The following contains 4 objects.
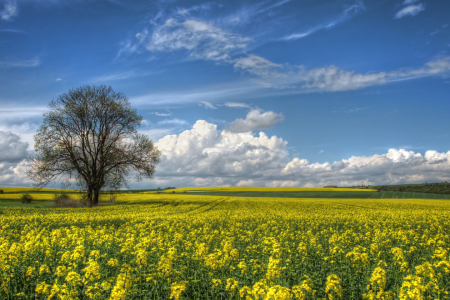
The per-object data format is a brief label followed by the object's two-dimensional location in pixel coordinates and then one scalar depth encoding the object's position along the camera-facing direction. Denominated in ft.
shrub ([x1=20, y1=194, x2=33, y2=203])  142.20
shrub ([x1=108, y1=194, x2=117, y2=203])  150.43
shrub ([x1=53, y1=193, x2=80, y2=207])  121.39
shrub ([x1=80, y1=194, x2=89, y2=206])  125.38
